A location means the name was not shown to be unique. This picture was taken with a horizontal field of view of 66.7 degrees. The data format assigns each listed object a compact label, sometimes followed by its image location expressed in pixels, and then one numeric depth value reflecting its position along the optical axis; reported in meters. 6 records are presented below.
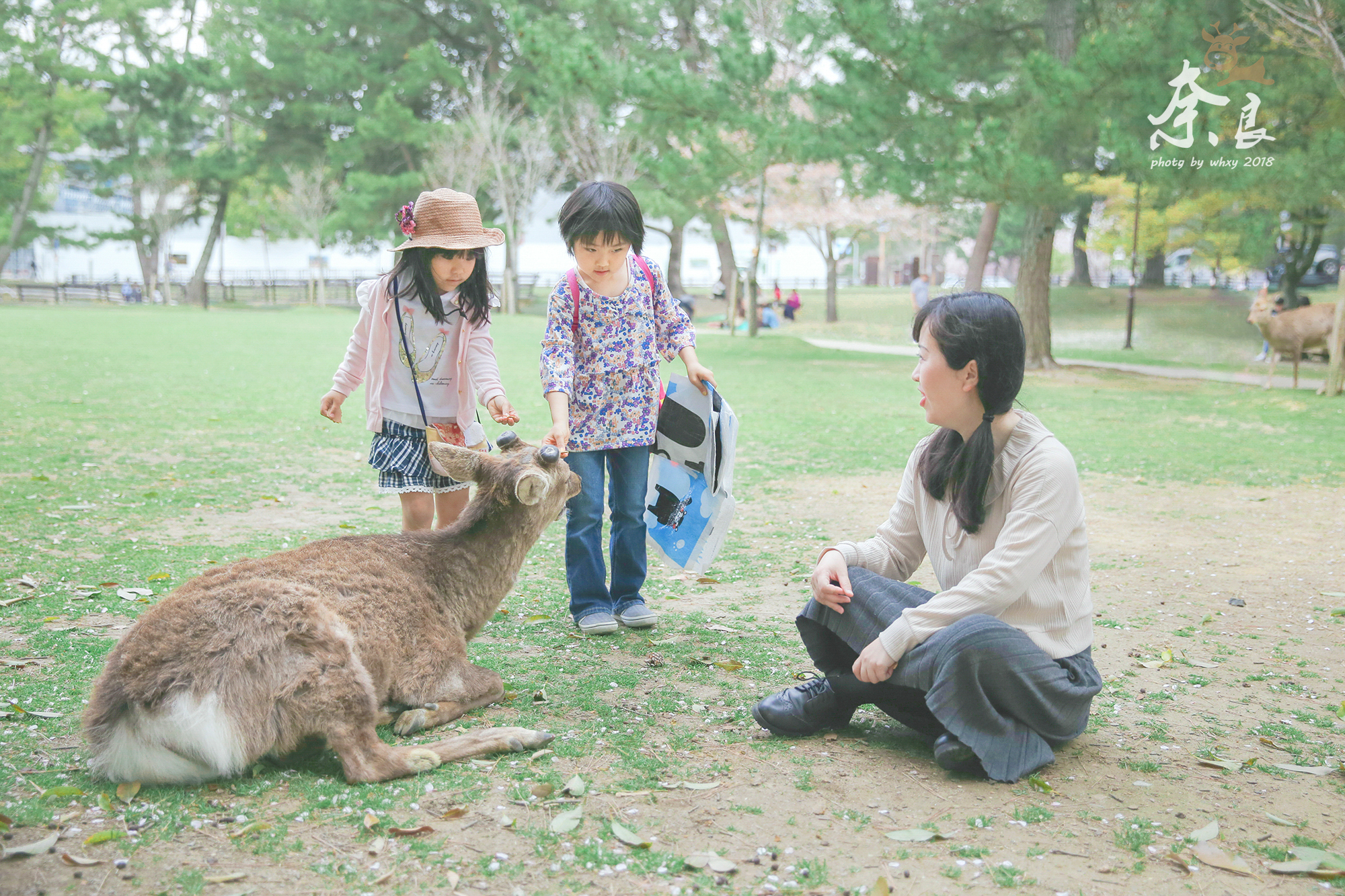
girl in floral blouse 4.20
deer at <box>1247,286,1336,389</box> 14.70
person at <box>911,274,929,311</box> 24.42
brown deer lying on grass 2.71
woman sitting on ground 2.83
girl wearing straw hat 4.27
